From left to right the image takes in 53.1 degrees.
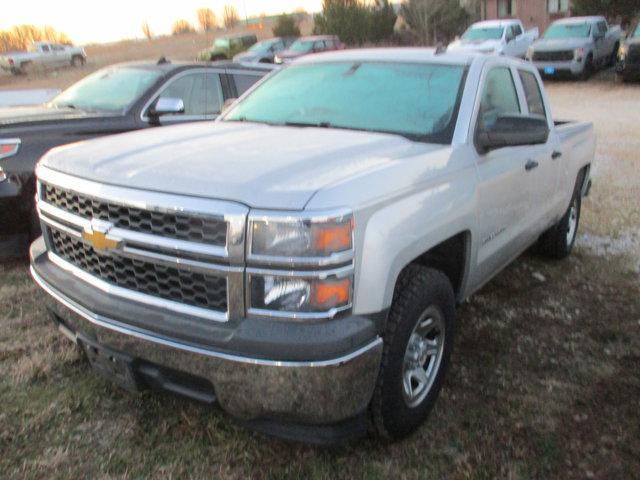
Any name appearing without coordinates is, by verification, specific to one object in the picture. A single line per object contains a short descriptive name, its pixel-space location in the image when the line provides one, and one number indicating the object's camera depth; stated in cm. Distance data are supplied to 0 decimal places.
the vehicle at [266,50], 2662
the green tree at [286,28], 4188
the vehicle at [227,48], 3231
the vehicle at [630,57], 1908
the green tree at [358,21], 3734
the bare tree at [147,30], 7412
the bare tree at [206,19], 7675
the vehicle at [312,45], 2602
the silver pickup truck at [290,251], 232
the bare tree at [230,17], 7644
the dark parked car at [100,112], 467
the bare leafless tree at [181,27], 7625
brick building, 3744
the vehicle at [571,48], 2097
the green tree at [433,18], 3616
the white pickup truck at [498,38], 2277
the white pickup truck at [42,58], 3647
